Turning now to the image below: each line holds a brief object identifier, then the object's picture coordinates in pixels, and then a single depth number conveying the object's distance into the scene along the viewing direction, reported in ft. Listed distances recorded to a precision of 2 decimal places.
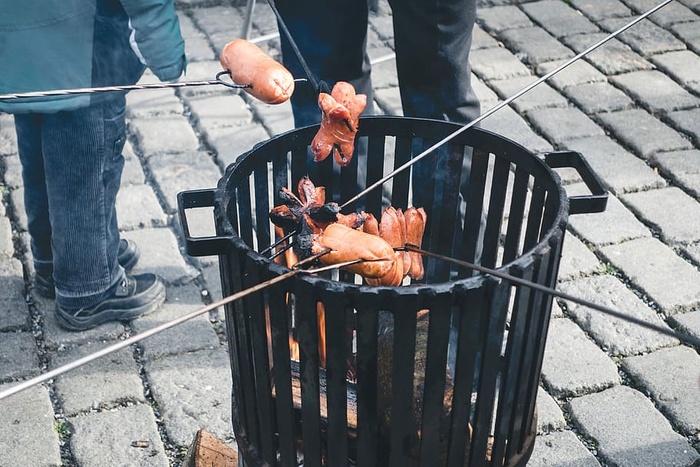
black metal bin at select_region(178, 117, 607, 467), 6.22
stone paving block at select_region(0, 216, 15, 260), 12.78
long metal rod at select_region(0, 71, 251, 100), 6.53
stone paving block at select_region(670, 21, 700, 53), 18.19
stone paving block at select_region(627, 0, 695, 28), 19.17
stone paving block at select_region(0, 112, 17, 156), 15.24
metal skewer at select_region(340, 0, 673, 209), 7.30
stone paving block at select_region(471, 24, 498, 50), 18.42
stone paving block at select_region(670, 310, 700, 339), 11.13
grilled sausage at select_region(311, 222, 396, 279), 6.72
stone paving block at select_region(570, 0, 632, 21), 19.29
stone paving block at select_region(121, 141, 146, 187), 14.44
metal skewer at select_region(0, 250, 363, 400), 4.73
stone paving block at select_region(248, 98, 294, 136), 15.67
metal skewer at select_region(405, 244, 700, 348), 5.16
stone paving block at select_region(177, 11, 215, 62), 18.07
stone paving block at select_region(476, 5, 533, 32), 19.16
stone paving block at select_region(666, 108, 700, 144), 15.31
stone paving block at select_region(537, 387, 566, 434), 10.02
